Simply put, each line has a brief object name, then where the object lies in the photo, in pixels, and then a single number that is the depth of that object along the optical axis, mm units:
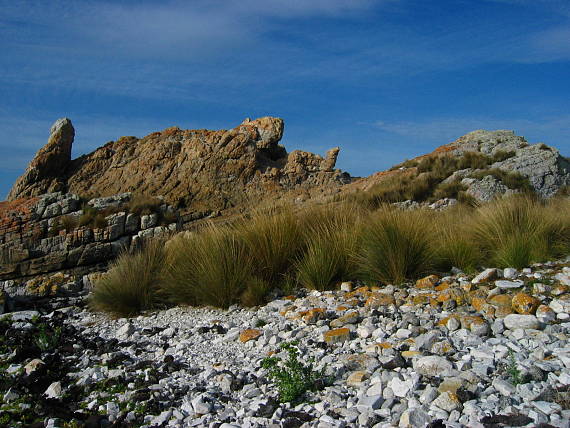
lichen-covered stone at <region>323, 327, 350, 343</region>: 4246
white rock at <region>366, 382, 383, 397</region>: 3197
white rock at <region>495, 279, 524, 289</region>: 5020
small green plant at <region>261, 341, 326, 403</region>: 3342
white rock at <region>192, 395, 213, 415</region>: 3348
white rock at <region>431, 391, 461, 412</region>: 2893
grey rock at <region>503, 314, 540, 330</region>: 3980
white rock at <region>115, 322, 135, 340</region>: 5493
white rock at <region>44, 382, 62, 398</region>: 3969
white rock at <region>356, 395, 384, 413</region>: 3041
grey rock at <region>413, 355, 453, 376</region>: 3359
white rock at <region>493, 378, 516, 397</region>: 2992
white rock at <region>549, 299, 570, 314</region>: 4277
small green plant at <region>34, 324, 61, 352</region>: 5348
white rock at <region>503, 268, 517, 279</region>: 5455
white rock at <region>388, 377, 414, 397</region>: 3162
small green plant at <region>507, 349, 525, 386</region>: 3080
